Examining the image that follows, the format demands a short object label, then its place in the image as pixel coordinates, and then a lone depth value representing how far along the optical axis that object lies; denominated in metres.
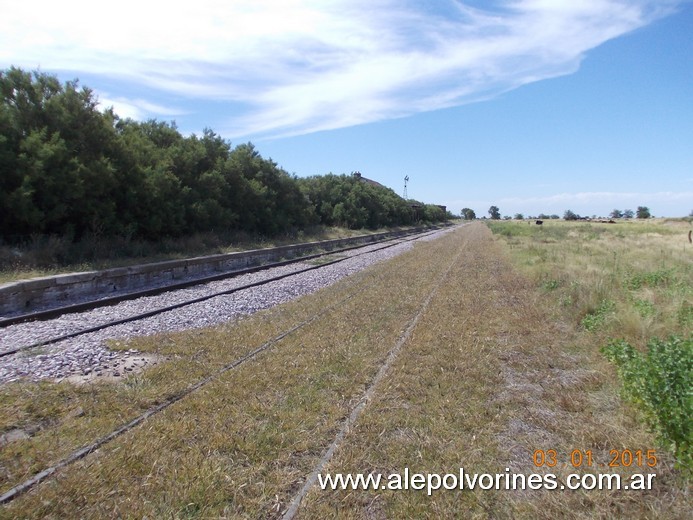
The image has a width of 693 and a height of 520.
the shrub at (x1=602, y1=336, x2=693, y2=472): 3.54
